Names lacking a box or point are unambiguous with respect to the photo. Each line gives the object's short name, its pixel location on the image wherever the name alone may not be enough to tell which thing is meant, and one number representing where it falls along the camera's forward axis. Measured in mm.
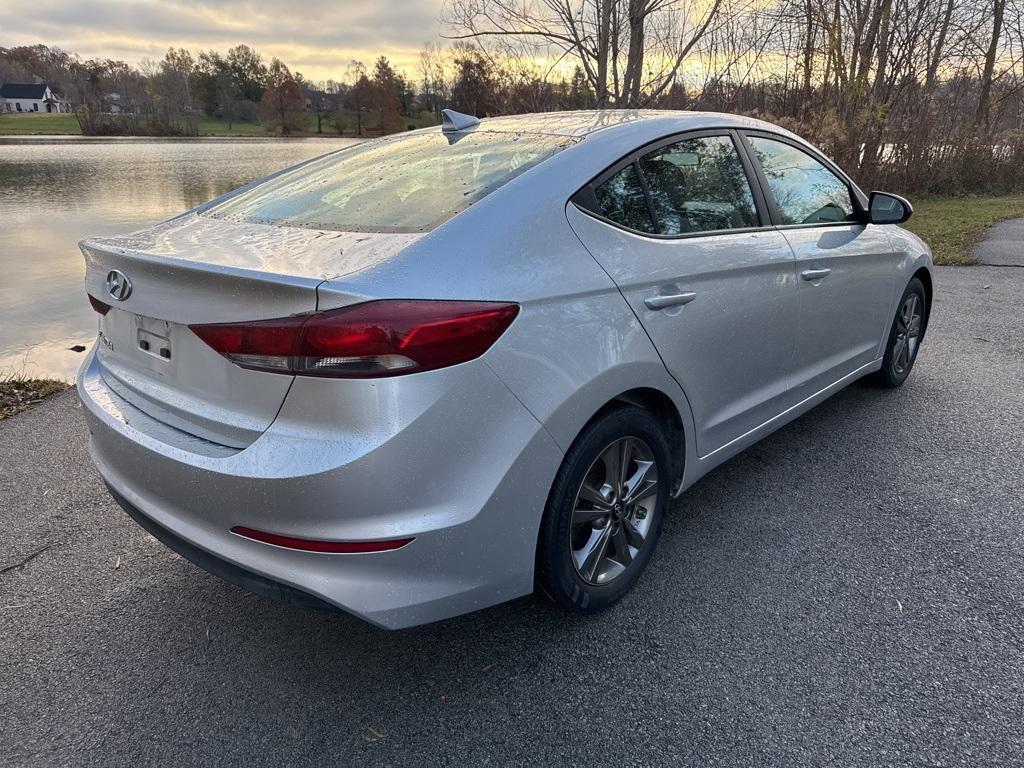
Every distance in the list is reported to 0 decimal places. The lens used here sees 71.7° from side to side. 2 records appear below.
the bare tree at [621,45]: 7852
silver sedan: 1733
